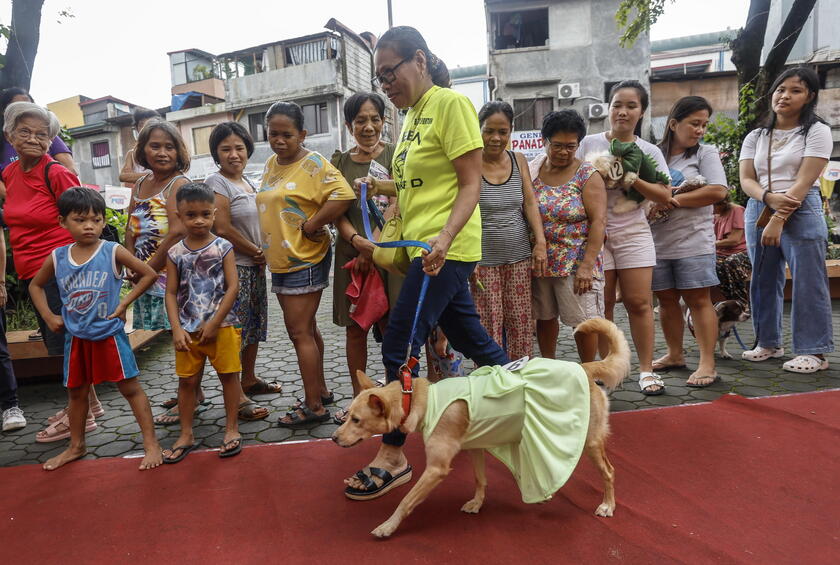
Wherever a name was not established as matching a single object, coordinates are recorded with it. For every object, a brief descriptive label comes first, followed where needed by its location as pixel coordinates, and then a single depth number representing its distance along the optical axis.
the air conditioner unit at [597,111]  18.02
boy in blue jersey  2.97
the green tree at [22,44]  6.57
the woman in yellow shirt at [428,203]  2.34
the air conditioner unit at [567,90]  18.39
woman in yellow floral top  3.21
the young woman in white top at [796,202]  3.81
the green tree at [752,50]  7.59
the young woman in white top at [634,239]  3.57
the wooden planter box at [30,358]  4.74
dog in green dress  2.14
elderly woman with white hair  3.40
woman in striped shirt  3.19
